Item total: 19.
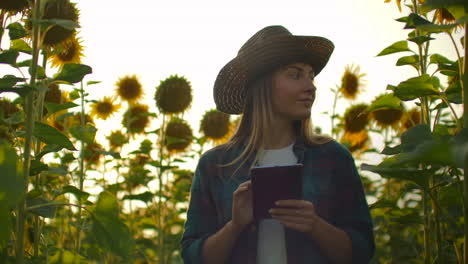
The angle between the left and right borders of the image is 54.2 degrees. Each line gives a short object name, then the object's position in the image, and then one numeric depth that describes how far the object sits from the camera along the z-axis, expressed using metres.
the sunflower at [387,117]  3.97
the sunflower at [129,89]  4.55
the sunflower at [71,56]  2.83
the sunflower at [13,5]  1.65
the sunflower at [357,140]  4.64
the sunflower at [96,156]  3.23
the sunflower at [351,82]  4.70
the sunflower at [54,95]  2.85
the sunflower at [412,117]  3.82
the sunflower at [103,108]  4.44
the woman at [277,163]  1.67
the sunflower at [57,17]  2.12
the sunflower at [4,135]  2.11
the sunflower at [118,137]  3.82
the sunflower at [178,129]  4.19
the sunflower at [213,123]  4.42
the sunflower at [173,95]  3.77
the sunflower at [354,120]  4.41
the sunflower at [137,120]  4.29
